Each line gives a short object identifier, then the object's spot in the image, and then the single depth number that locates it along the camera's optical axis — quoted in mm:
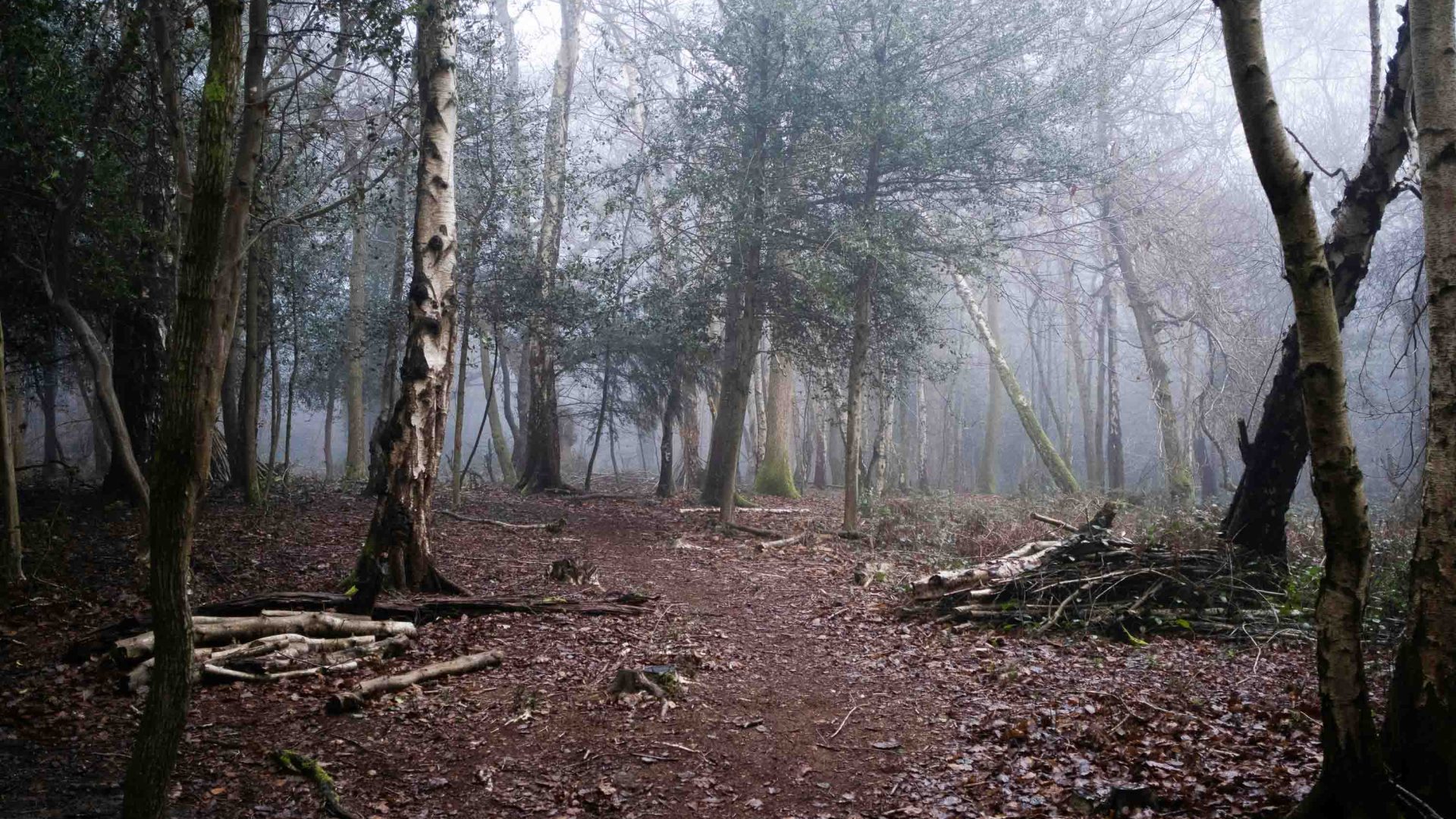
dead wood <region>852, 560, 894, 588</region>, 9938
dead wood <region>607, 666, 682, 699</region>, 5656
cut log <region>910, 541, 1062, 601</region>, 8250
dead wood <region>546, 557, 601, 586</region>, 9016
